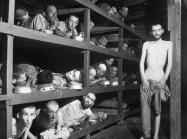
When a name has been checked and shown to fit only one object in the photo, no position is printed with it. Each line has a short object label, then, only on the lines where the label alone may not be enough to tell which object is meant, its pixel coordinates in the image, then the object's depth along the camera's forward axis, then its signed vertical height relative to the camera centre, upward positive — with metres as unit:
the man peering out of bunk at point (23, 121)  2.24 -0.64
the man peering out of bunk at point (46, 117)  2.53 -0.70
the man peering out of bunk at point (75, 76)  3.12 -0.08
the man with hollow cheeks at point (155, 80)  2.78 -0.13
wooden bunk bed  1.87 +0.18
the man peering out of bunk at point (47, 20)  2.72 +0.84
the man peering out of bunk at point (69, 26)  3.00 +0.83
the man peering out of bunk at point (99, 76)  3.46 -0.09
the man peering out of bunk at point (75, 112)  2.78 -0.67
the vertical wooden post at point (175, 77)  2.77 -0.09
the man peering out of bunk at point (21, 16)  2.40 +0.78
